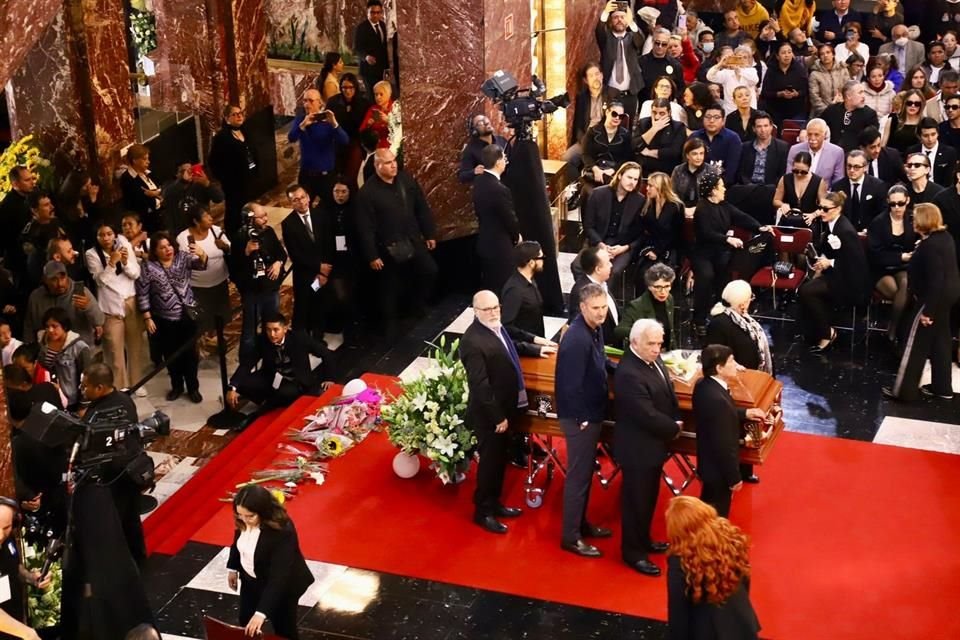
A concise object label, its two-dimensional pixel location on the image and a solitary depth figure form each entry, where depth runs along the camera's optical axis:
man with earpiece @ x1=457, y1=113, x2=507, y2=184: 10.93
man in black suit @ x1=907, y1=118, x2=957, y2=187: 11.13
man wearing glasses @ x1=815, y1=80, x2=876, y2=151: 11.84
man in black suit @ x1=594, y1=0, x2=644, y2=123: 13.81
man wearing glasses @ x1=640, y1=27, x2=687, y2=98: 13.63
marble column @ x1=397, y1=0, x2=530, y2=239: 11.39
